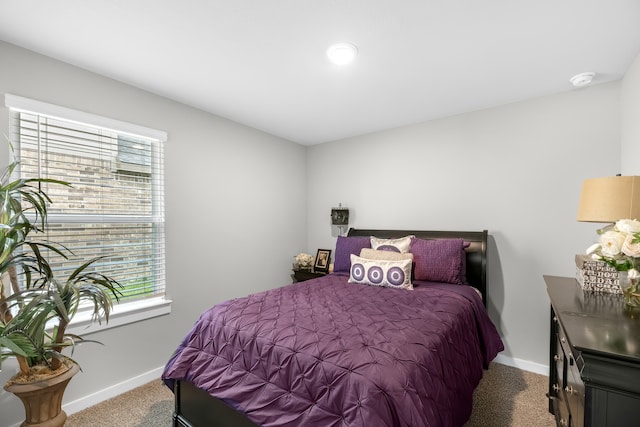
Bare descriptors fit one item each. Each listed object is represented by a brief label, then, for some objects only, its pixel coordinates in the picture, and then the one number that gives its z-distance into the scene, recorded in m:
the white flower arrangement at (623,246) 1.17
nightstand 3.59
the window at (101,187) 1.99
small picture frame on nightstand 3.75
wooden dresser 0.84
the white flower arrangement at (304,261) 3.77
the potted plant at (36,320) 1.48
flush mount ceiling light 1.84
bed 1.16
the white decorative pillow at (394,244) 2.79
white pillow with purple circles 2.44
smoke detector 2.20
